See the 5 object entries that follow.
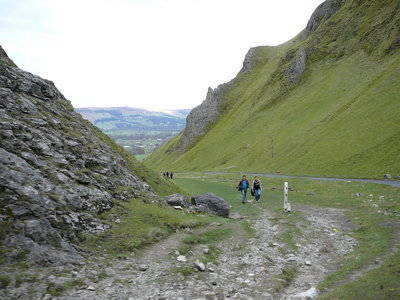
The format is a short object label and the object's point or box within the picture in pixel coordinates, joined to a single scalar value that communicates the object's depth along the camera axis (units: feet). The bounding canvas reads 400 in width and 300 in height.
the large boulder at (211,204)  97.71
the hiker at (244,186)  128.84
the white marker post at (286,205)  104.50
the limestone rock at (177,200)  97.19
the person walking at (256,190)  131.85
